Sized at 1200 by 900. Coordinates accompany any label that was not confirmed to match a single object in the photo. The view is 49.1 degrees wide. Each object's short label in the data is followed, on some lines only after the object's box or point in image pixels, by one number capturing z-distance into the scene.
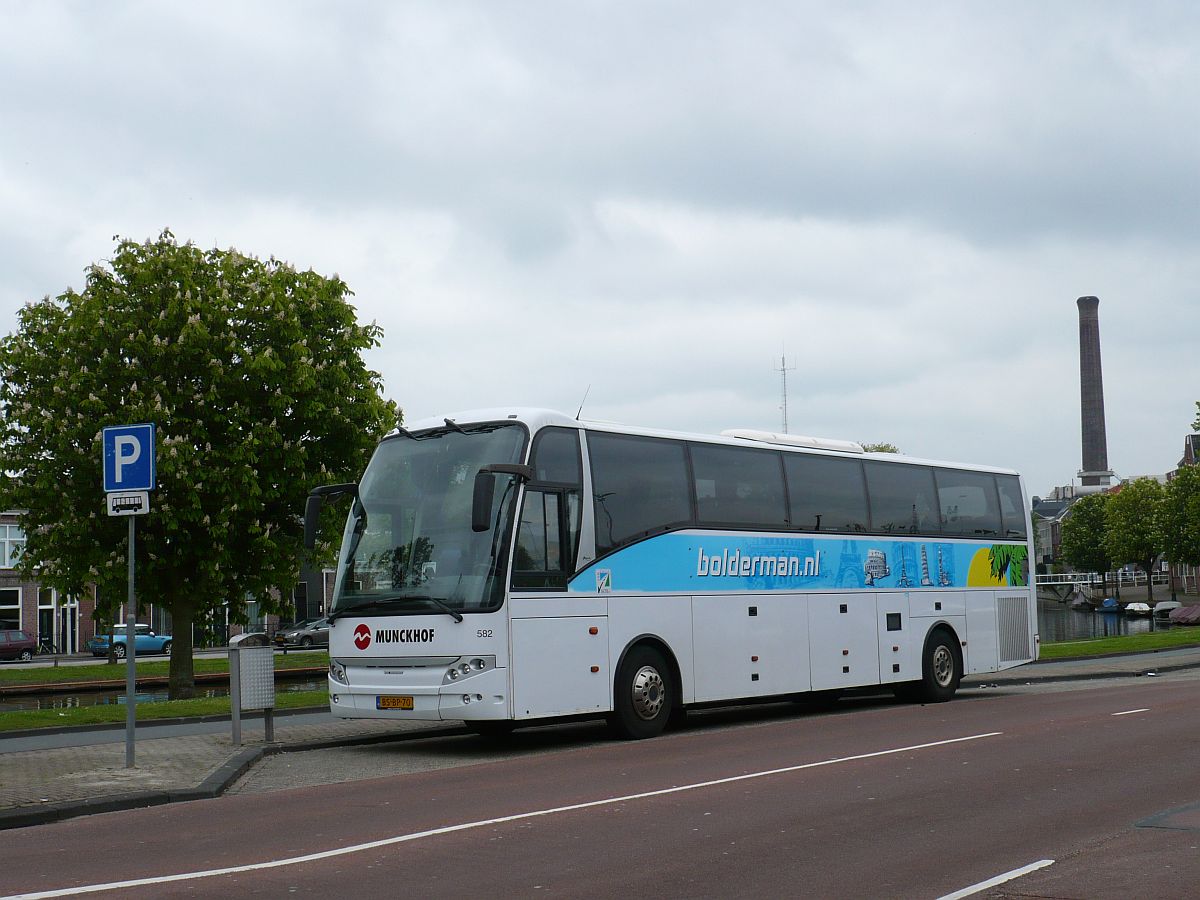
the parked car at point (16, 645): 58.84
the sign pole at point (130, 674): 12.34
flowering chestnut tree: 27.08
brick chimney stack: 129.75
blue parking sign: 12.67
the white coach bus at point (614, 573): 14.48
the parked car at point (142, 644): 62.22
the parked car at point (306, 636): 60.10
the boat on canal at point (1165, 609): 84.06
